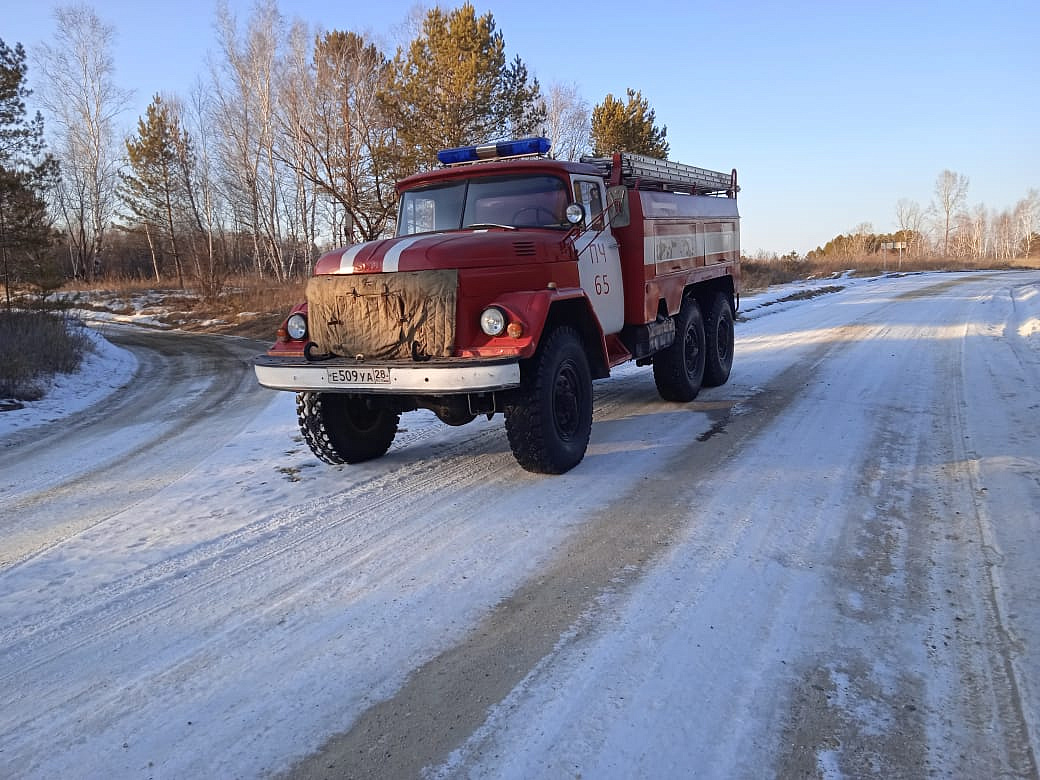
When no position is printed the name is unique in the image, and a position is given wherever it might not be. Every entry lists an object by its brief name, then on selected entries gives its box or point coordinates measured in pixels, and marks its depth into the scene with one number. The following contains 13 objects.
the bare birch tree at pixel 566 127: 40.28
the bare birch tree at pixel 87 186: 41.19
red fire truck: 4.98
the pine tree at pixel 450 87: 23.59
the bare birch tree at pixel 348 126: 26.83
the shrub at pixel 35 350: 11.44
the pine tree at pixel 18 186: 14.70
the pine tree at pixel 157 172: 40.56
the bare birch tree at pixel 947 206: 89.81
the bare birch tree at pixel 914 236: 86.17
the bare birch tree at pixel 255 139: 32.62
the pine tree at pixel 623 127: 31.47
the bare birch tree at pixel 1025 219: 101.00
